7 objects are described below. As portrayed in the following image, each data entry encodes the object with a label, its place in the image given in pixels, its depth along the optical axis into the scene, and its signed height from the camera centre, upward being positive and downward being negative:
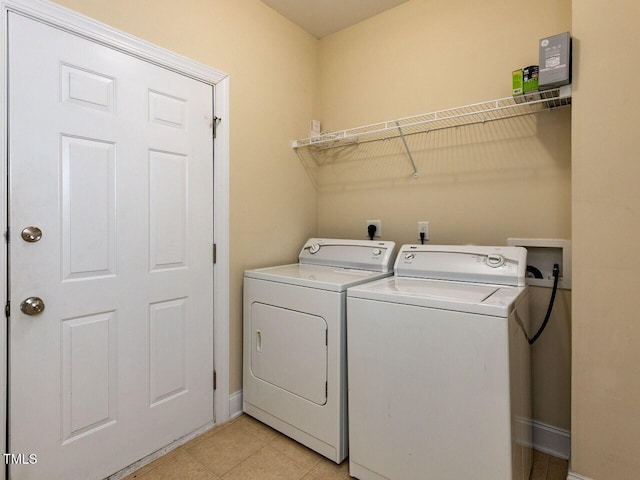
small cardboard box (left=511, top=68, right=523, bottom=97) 1.61 +0.73
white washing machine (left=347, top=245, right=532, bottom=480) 1.22 -0.53
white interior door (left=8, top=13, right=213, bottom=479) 1.34 -0.07
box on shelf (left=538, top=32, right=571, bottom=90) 1.41 +0.73
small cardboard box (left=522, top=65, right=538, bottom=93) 1.55 +0.72
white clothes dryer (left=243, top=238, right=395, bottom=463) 1.65 -0.54
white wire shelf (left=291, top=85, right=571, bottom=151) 1.64 +0.69
